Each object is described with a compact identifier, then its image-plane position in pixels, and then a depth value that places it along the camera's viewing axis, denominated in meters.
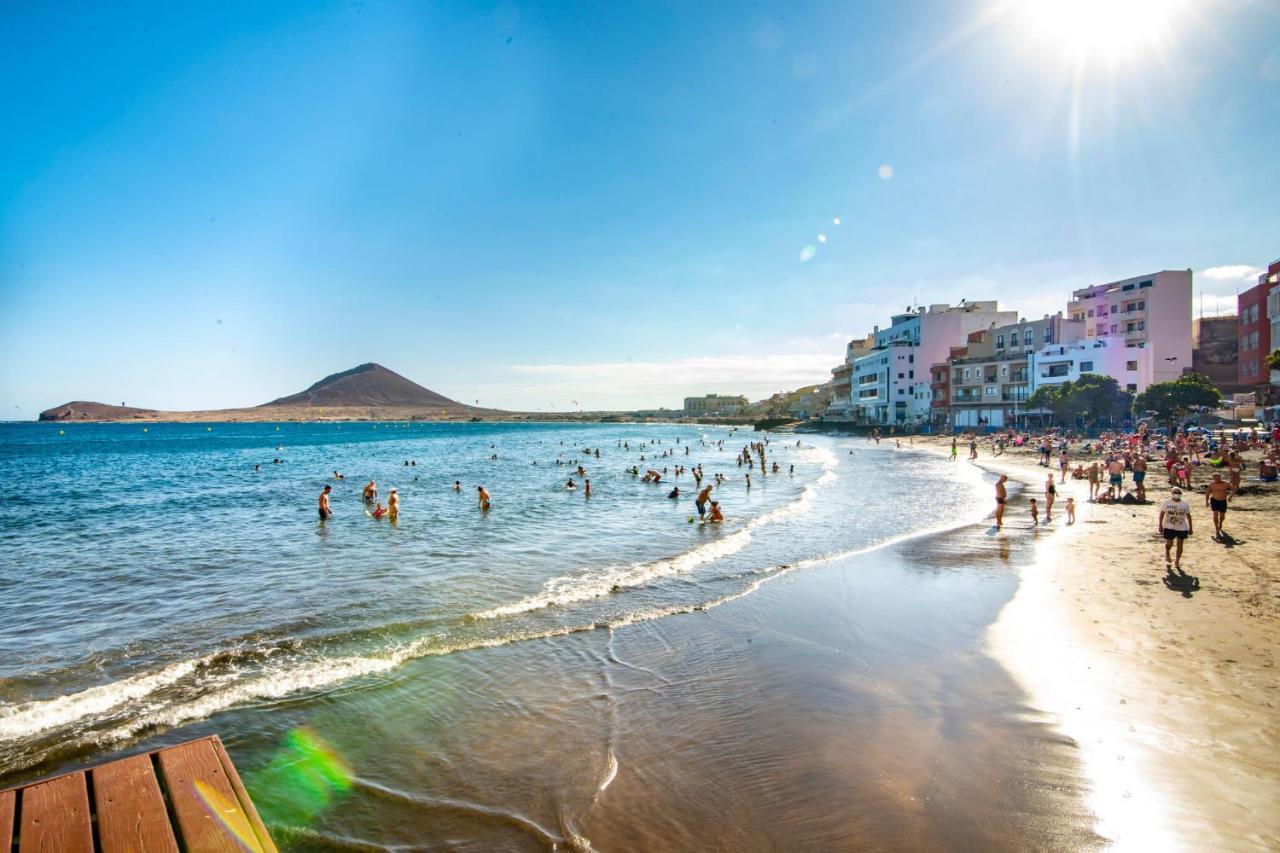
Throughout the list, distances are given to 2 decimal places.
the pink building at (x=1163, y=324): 61.34
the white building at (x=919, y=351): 86.06
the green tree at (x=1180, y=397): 43.19
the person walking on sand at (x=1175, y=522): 12.73
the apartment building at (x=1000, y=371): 68.12
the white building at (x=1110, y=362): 60.16
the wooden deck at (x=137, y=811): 3.03
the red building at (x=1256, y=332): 44.30
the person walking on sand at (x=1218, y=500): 14.61
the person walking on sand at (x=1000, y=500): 19.28
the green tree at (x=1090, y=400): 53.31
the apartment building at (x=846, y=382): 111.84
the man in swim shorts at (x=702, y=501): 21.30
